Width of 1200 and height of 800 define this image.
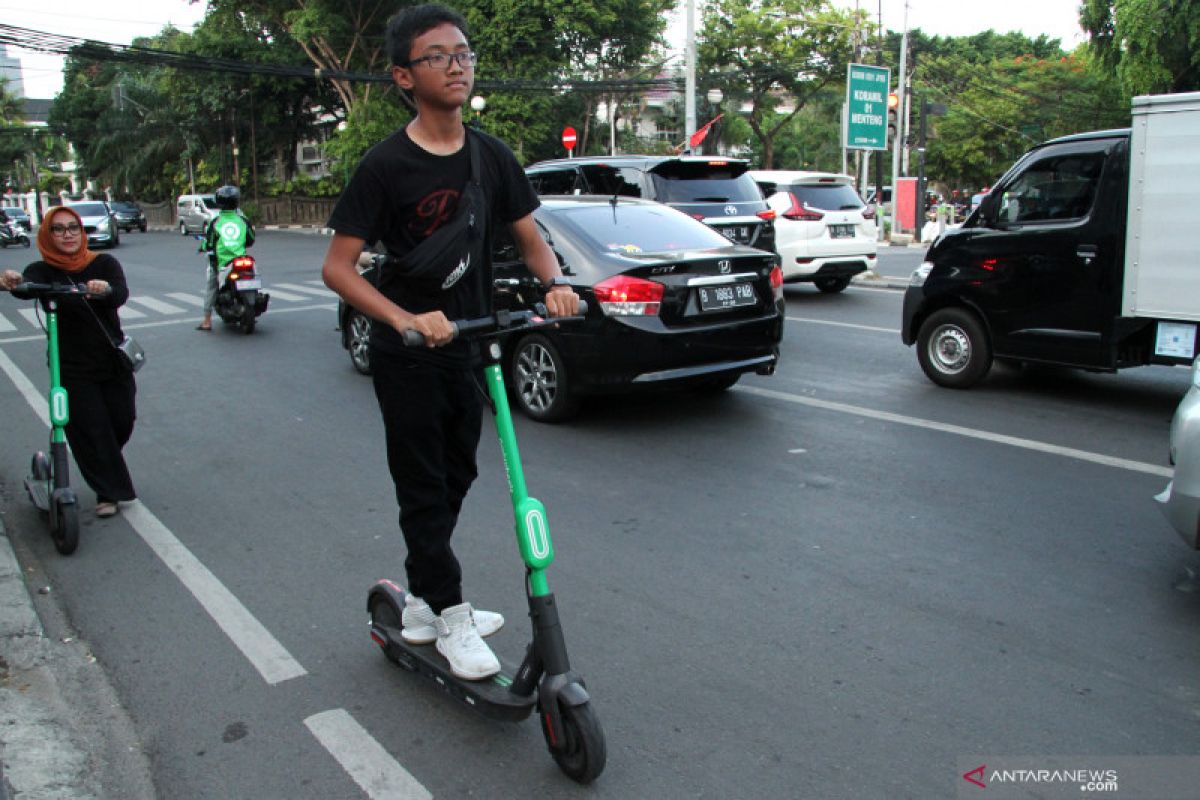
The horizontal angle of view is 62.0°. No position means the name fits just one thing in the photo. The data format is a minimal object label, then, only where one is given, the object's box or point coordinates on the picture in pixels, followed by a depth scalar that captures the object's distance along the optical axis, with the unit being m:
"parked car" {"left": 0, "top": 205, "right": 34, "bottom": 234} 37.89
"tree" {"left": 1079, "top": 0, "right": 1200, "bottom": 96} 26.48
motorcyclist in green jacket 12.56
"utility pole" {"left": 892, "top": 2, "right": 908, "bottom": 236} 29.03
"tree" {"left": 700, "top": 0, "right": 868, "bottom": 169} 45.25
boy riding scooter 2.96
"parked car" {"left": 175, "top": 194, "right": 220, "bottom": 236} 38.24
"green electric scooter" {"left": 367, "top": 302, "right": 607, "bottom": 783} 2.79
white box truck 6.60
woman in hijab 5.22
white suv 14.02
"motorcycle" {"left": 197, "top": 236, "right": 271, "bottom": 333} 12.26
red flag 20.47
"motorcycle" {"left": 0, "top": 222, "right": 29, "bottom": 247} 31.89
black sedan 6.79
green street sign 23.44
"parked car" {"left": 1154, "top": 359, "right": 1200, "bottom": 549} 3.84
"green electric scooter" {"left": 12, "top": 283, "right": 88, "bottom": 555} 4.93
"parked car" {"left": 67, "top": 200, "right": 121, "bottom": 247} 32.34
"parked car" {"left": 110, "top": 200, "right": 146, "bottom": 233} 45.34
